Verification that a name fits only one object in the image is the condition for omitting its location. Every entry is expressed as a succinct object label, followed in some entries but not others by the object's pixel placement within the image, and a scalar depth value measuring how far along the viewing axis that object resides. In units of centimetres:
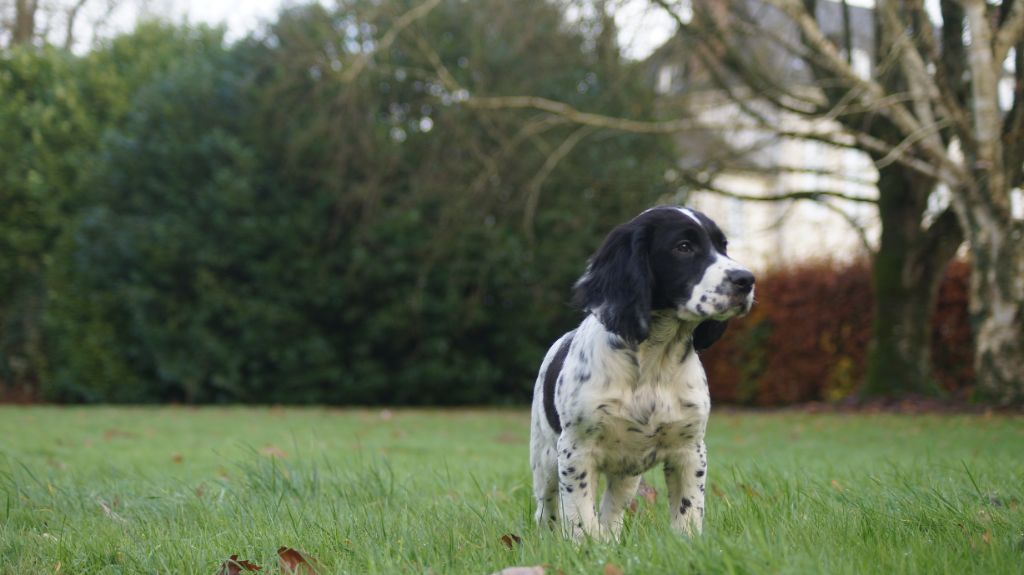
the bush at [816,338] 1581
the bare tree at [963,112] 1134
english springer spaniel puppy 371
